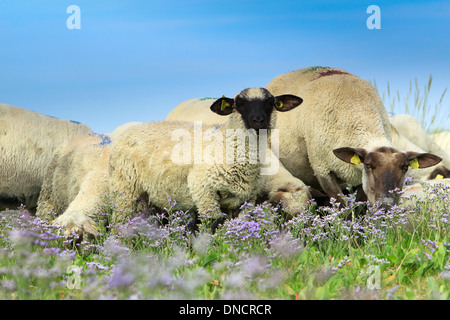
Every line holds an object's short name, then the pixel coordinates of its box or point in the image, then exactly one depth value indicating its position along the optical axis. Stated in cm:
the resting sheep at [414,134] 1163
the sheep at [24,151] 891
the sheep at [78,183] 677
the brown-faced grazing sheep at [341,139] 650
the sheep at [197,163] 610
